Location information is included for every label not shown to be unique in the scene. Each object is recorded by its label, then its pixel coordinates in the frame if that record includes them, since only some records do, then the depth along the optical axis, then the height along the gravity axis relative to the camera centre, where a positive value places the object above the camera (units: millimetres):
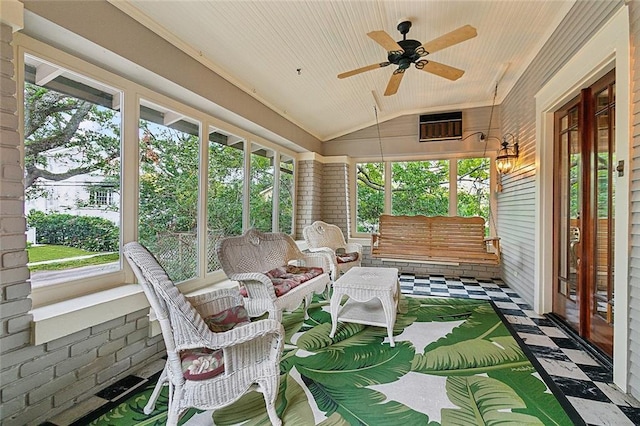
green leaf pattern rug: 1761 -1181
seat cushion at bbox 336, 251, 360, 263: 4566 -720
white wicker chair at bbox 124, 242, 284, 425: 1482 -709
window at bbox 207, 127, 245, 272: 3498 +275
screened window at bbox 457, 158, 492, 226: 5582 +419
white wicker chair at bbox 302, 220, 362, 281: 4495 -514
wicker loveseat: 2602 -599
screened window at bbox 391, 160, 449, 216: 5824 +431
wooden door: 2412 -28
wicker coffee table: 2738 -798
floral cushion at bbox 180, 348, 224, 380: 1528 -779
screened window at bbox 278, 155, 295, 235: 5242 +285
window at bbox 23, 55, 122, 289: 1941 +264
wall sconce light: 4371 +756
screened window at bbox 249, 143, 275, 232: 4383 +335
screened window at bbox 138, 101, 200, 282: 2699 +212
